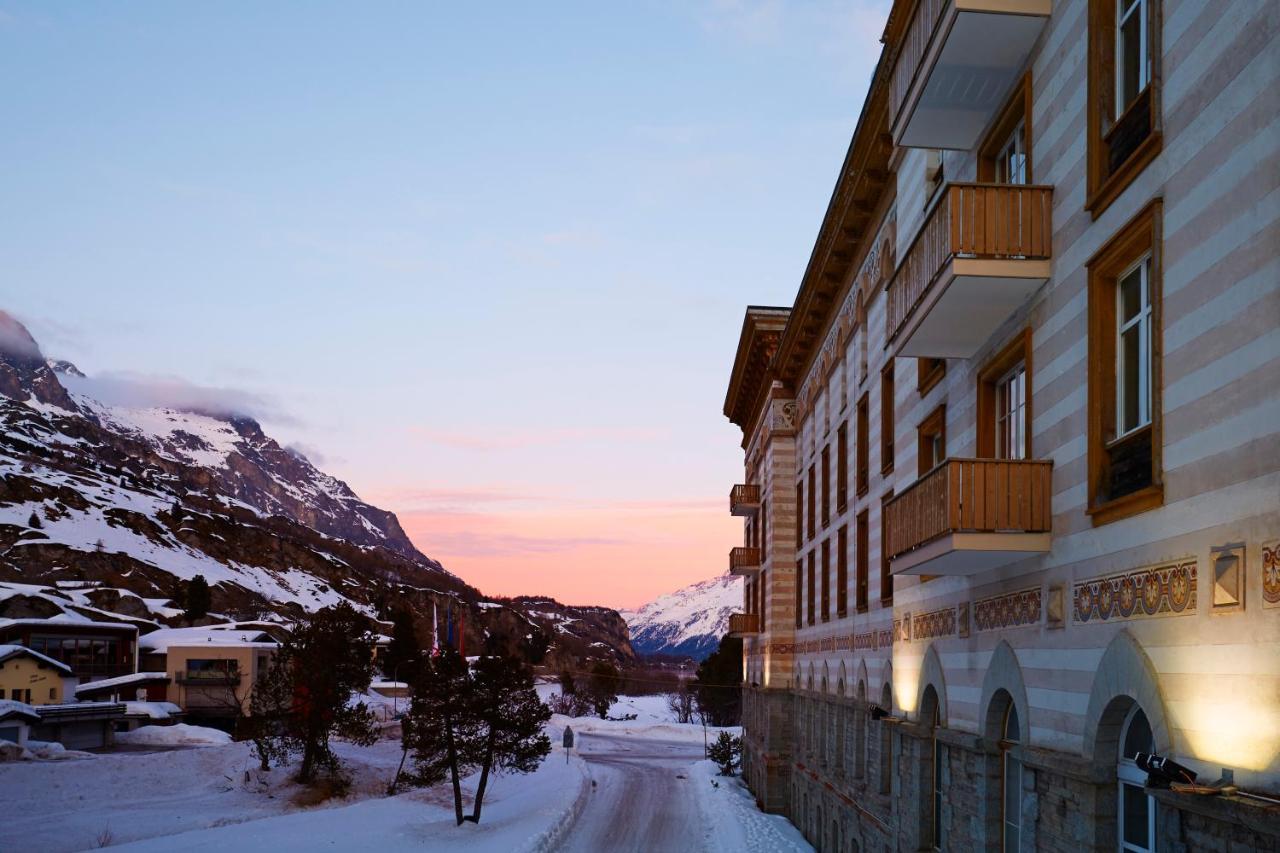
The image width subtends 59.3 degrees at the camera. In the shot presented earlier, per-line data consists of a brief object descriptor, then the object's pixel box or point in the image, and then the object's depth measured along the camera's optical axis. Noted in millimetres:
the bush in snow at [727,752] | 56906
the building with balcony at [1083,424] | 8172
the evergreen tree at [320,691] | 50375
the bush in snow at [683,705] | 122062
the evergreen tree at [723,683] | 96912
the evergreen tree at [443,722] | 40938
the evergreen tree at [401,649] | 109625
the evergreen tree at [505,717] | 40625
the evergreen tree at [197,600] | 115625
